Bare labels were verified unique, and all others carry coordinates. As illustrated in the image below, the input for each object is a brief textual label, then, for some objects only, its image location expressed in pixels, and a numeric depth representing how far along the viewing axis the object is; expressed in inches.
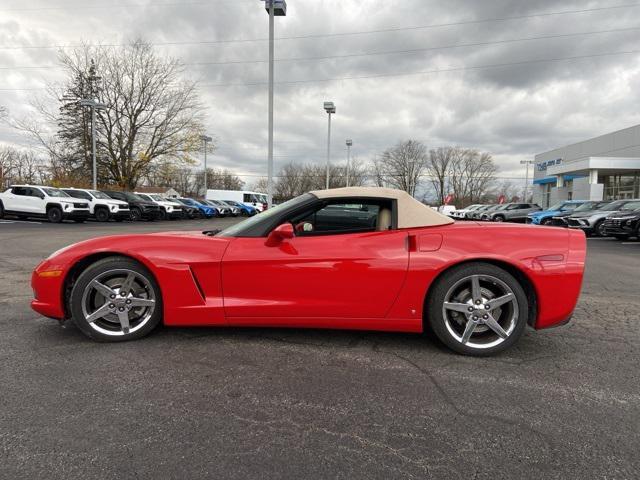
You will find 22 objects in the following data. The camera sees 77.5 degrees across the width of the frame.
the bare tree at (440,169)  3034.0
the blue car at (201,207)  1238.3
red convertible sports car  119.6
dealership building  1279.5
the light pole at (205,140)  1502.5
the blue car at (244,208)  1527.8
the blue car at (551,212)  814.5
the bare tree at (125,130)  1359.5
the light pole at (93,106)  1073.1
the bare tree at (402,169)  2760.8
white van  1710.1
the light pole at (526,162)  2434.1
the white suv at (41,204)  748.0
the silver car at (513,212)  1075.3
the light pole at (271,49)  536.4
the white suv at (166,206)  1008.6
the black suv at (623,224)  530.6
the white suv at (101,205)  830.5
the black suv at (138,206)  933.2
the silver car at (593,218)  649.0
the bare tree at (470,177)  3058.6
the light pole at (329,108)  1001.5
